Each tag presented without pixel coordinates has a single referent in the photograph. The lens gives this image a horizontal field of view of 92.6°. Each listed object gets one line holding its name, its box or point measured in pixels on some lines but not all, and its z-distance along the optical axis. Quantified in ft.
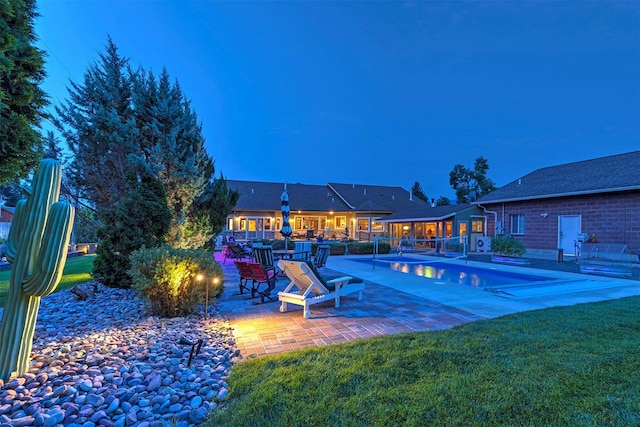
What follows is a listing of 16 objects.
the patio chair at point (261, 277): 20.51
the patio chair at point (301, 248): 37.24
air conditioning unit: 62.34
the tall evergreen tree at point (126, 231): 22.52
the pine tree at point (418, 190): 163.41
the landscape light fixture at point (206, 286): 16.91
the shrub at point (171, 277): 15.70
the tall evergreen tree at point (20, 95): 19.17
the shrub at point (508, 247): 49.75
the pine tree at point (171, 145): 29.78
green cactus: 9.07
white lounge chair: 17.81
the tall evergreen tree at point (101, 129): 28.07
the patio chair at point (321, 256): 32.23
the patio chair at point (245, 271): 21.59
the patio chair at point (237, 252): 42.86
